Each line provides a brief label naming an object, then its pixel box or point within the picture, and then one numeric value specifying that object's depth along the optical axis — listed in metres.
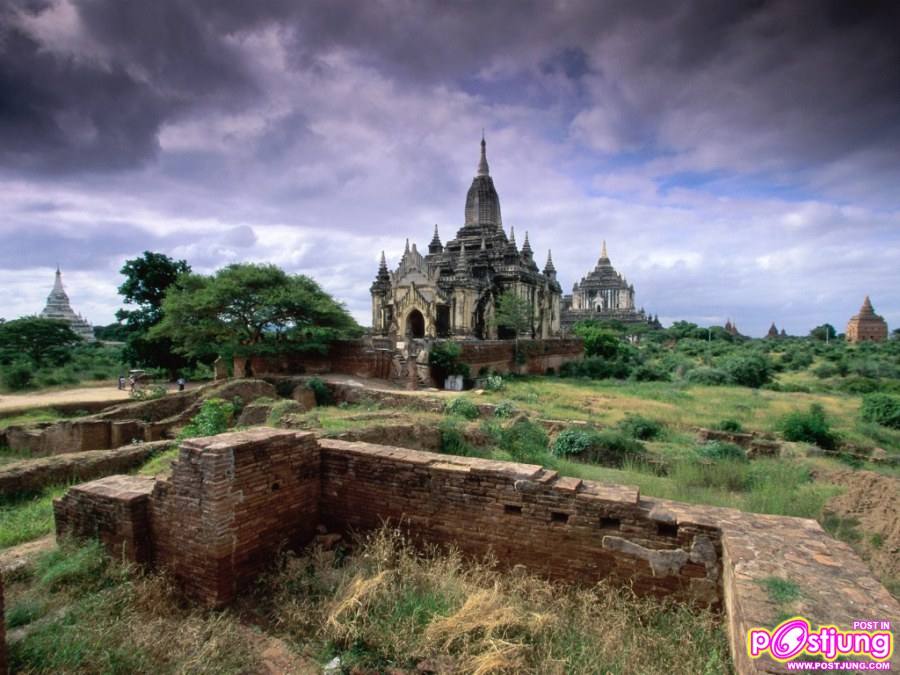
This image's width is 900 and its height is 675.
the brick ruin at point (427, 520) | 4.37
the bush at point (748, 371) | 27.34
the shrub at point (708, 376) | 27.52
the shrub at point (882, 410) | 15.62
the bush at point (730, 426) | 13.51
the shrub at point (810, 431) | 12.38
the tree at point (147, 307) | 24.06
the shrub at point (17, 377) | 20.66
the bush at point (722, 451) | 10.43
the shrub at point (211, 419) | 9.63
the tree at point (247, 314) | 19.17
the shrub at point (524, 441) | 9.41
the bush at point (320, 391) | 17.77
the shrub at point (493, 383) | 21.28
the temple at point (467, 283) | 32.25
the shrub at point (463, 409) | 14.30
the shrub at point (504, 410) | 13.88
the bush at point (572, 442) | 10.84
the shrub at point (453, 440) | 9.85
